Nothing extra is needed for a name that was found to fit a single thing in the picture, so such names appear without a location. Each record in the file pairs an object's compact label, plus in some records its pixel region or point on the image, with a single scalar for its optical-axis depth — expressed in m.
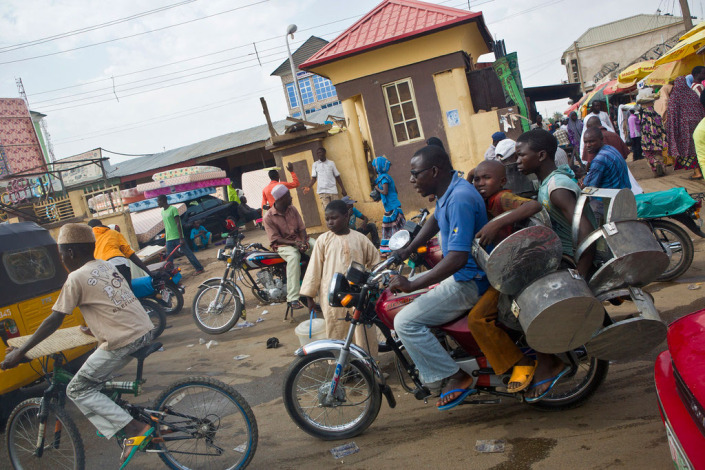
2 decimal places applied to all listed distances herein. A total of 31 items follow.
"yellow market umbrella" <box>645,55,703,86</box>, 12.44
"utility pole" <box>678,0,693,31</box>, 19.92
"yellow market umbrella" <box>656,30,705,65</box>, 10.93
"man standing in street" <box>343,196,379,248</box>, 9.42
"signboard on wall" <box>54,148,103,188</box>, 28.12
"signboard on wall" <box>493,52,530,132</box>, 12.68
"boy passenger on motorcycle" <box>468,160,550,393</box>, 3.09
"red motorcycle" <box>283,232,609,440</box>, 3.35
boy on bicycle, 3.33
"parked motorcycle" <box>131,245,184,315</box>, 7.63
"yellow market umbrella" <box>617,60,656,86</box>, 16.20
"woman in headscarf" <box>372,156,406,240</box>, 8.10
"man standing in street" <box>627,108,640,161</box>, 14.40
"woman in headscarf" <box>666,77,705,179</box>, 9.77
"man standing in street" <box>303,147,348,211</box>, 11.58
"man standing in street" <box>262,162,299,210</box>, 9.13
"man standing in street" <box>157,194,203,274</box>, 11.00
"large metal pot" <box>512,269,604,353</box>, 2.80
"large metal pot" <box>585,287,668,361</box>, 2.85
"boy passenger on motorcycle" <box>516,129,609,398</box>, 3.20
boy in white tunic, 4.61
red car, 1.81
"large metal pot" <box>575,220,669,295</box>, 2.87
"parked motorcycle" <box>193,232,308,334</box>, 7.19
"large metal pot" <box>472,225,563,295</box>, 2.86
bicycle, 3.38
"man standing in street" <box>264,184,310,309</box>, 6.84
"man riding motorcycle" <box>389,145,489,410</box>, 3.14
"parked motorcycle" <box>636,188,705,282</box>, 5.41
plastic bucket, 5.00
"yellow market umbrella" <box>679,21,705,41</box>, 11.74
